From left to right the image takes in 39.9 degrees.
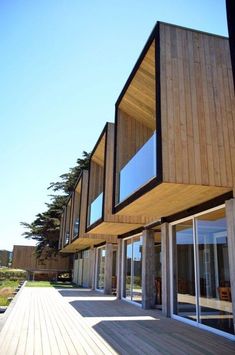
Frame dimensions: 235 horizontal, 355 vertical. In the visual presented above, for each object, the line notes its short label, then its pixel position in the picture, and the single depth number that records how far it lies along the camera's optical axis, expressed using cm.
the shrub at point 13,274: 2956
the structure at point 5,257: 3687
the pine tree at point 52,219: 3003
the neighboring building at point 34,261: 3020
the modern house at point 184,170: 594
